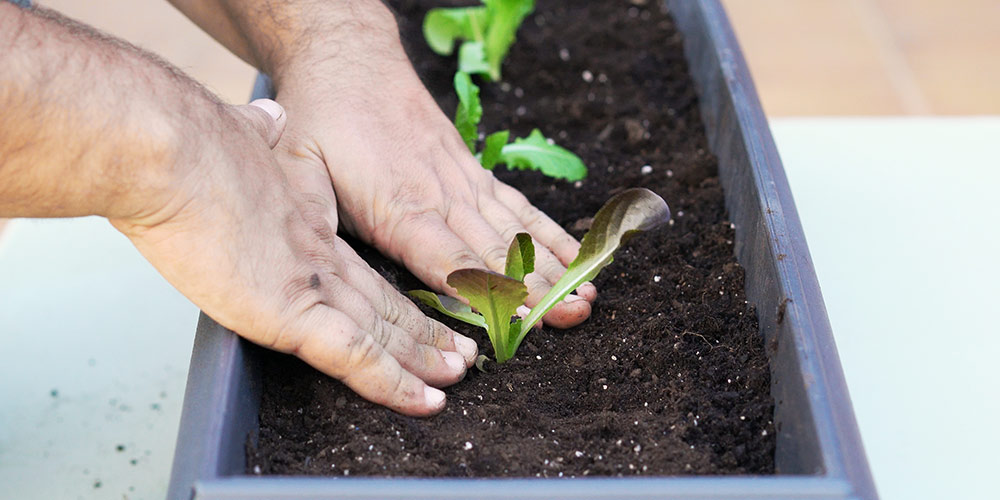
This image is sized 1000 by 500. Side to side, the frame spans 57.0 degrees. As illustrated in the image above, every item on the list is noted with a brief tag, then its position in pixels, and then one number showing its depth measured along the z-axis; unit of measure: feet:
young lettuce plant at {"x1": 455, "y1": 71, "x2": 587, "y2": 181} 3.70
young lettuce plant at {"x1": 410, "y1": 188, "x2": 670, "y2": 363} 2.50
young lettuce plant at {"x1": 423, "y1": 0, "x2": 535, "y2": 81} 4.68
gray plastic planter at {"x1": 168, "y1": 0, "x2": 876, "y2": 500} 1.85
